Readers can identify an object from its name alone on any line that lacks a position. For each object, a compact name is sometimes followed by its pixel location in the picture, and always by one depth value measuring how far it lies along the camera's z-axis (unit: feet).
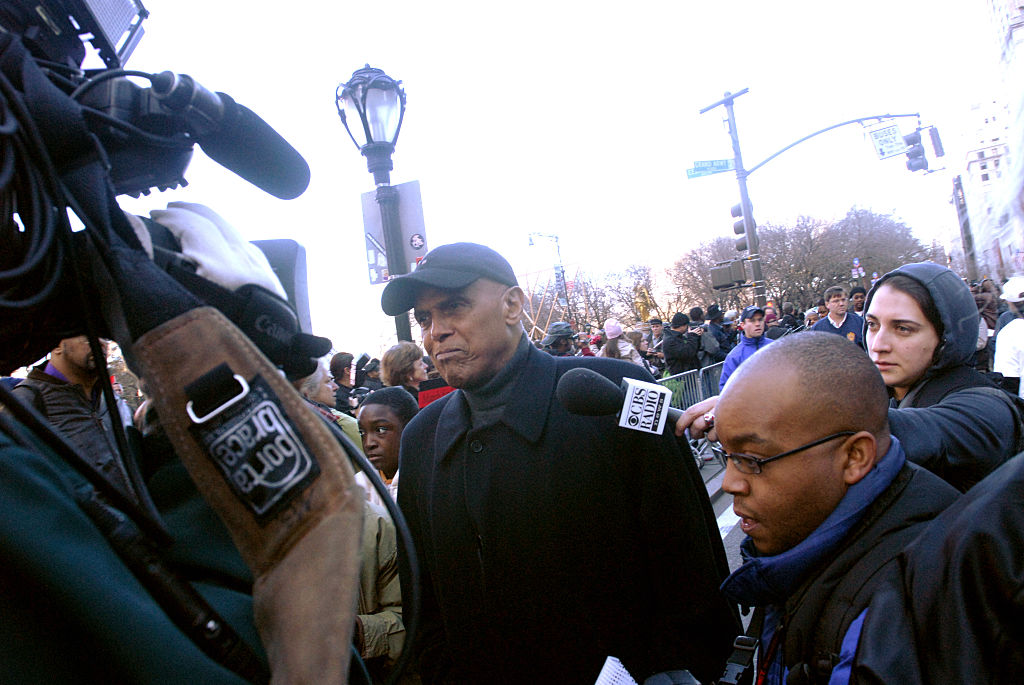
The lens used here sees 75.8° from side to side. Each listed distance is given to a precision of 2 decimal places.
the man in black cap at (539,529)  7.09
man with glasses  4.82
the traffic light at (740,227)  47.37
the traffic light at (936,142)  48.52
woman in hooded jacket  6.48
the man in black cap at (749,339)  24.80
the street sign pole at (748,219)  47.26
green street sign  45.59
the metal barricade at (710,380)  34.09
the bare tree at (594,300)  168.96
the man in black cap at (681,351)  33.27
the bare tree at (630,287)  178.99
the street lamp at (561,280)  146.39
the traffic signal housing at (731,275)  45.73
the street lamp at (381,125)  18.83
